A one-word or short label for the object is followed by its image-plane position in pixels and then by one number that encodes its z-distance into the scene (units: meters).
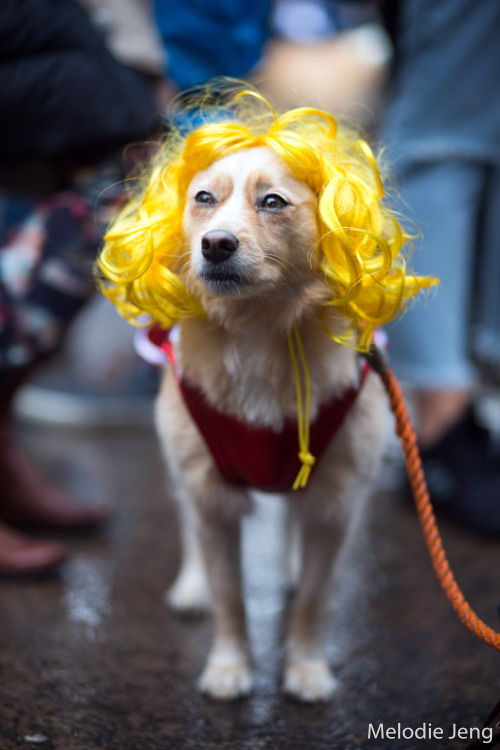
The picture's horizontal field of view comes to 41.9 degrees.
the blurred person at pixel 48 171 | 1.87
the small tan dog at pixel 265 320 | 1.18
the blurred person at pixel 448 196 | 2.37
